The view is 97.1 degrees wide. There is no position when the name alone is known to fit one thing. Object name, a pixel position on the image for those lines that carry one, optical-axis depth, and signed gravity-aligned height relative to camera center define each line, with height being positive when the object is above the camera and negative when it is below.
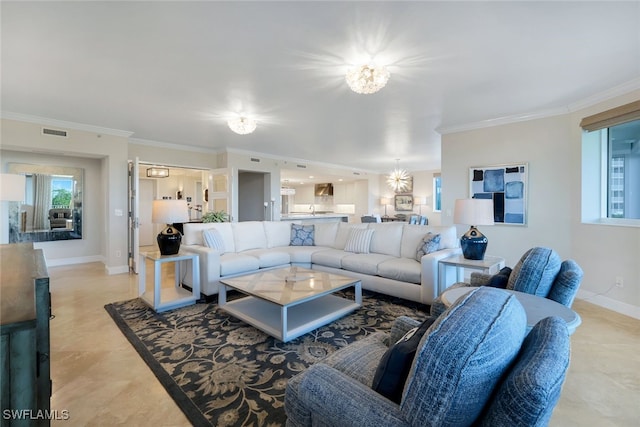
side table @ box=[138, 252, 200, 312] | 3.16 -1.01
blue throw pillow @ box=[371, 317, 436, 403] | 0.95 -0.54
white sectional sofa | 3.38 -0.65
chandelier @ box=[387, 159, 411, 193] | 8.84 +1.04
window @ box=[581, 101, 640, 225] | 3.36 +0.55
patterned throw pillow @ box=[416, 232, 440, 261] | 3.49 -0.42
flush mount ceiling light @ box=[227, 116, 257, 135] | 4.11 +1.26
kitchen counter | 8.53 -0.23
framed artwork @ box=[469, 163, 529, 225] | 4.24 +0.36
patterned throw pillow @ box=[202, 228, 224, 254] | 3.96 -0.41
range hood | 12.31 +0.94
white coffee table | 2.52 -1.00
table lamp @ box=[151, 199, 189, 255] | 3.44 -0.10
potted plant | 4.77 -0.12
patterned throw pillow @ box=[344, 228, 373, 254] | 4.36 -0.47
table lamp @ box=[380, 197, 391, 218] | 11.13 +0.40
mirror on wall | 5.23 +0.06
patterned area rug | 1.70 -1.16
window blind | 3.03 +1.09
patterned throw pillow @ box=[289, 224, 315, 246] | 5.10 -0.45
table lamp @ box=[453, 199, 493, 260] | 2.96 -0.08
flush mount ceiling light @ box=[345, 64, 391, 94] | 2.62 +1.25
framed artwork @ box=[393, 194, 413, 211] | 10.64 +0.35
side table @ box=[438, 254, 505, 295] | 2.88 -0.55
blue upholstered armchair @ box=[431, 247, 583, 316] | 1.73 -0.41
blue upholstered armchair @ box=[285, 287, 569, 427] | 0.70 -0.42
